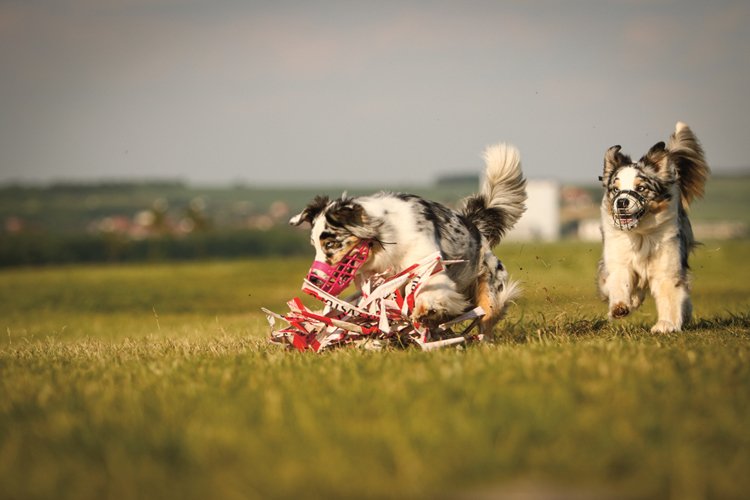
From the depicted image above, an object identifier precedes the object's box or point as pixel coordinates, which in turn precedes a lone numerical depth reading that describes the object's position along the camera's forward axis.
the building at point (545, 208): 116.25
